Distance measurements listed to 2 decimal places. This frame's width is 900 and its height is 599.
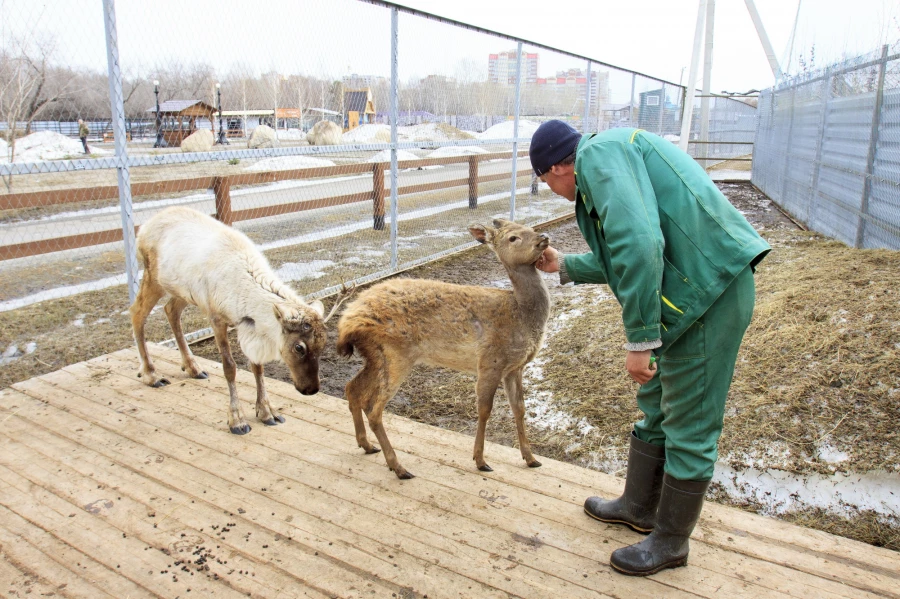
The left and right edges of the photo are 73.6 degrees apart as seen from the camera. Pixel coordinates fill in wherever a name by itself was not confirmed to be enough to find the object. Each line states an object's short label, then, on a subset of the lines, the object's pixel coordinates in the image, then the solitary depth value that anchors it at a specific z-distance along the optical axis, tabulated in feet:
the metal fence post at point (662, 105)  60.95
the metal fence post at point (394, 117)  23.89
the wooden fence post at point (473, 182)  37.93
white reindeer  12.60
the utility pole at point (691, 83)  61.52
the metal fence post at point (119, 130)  15.14
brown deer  11.35
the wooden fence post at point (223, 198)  23.95
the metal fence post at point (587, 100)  44.39
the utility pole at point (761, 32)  82.16
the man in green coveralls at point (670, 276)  7.70
